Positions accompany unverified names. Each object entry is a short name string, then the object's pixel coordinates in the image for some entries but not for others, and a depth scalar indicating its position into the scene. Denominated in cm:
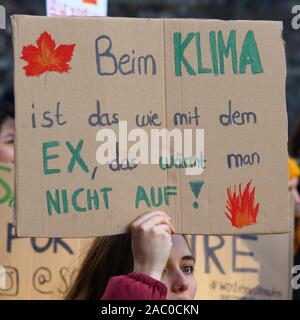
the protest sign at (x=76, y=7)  657
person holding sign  489
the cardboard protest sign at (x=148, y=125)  496
